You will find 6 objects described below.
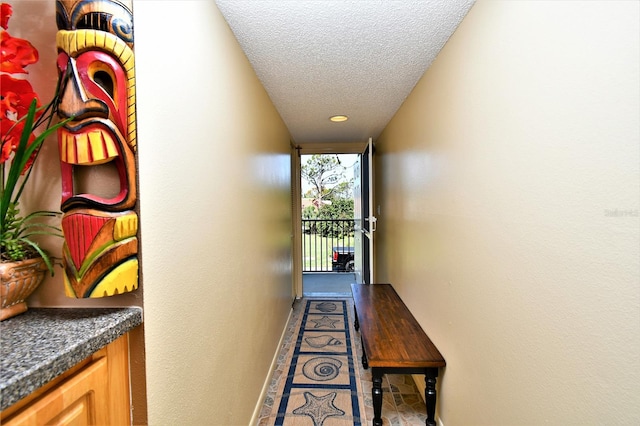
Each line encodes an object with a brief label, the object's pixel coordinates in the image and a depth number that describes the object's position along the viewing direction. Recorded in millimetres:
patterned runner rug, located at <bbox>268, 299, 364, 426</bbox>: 1854
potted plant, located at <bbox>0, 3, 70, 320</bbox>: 593
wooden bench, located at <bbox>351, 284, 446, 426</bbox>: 1616
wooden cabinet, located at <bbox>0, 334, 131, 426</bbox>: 514
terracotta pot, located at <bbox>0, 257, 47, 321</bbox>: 603
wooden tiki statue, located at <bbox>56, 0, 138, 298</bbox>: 651
